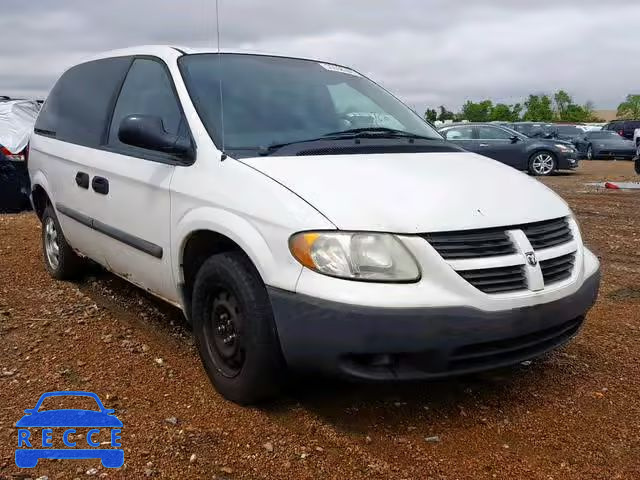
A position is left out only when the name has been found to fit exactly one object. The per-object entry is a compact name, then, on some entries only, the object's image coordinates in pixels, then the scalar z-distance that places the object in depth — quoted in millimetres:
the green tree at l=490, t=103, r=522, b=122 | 87438
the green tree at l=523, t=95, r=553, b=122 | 86750
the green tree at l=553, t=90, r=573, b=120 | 92000
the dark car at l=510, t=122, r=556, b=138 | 26777
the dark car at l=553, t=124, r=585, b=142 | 27964
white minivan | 2539
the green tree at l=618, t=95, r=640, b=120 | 97125
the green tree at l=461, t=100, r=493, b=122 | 86188
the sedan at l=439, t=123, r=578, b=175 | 16266
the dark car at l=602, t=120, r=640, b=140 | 32500
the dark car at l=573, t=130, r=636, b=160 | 25422
